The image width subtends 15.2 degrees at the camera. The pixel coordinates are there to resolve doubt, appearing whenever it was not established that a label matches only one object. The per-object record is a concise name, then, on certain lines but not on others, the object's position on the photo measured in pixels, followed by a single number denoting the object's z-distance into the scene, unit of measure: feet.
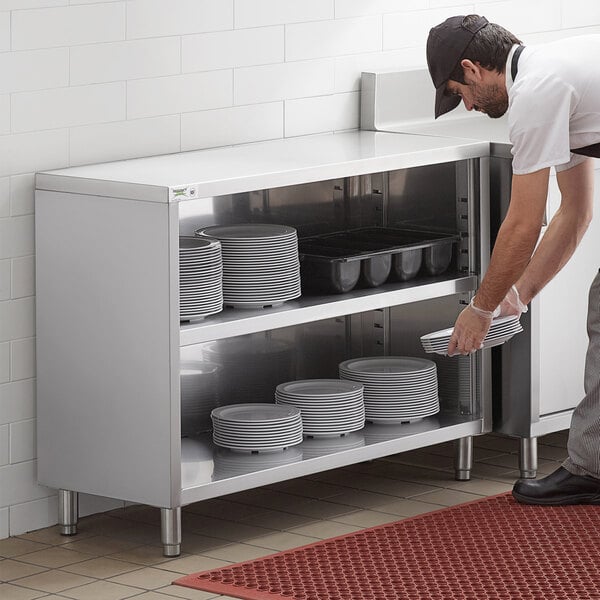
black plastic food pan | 23.06
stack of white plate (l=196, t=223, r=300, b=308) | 22.01
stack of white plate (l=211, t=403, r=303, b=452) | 22.19
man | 19.50
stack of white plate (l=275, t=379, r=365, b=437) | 23.13
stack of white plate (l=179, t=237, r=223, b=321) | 20.95
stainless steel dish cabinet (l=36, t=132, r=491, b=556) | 20.32
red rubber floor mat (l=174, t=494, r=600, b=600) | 19.25
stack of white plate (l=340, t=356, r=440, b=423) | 24.11
